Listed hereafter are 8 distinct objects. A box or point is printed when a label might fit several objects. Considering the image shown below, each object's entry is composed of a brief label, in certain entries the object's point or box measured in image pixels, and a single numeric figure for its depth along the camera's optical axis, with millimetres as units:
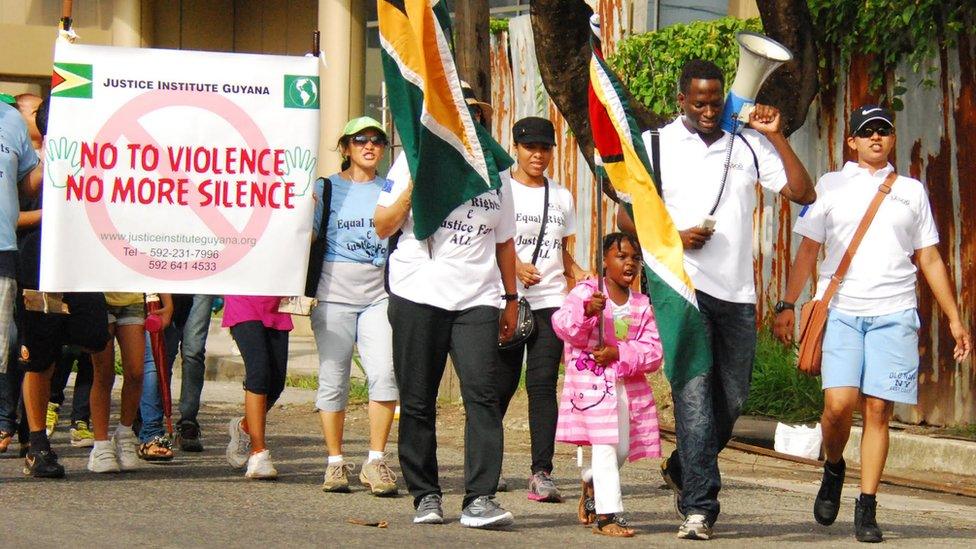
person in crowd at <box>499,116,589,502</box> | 13658
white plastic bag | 16879
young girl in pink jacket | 11500
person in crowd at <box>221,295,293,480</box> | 13931
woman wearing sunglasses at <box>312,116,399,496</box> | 13695
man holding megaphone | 11381
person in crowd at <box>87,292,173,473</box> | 14354
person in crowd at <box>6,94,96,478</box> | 13857
